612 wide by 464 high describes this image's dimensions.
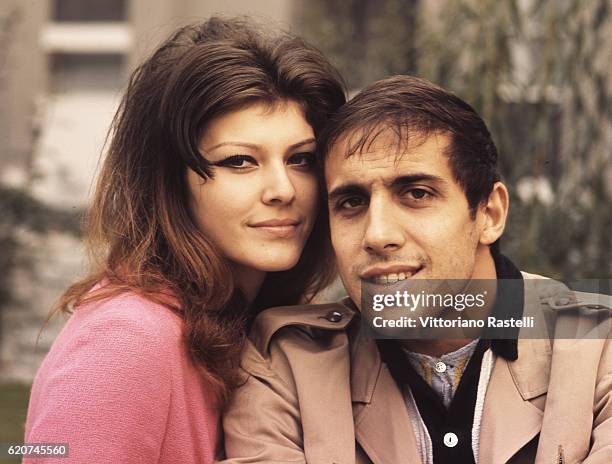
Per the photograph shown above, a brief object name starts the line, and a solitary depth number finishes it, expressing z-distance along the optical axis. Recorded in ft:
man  7.37
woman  7.11
